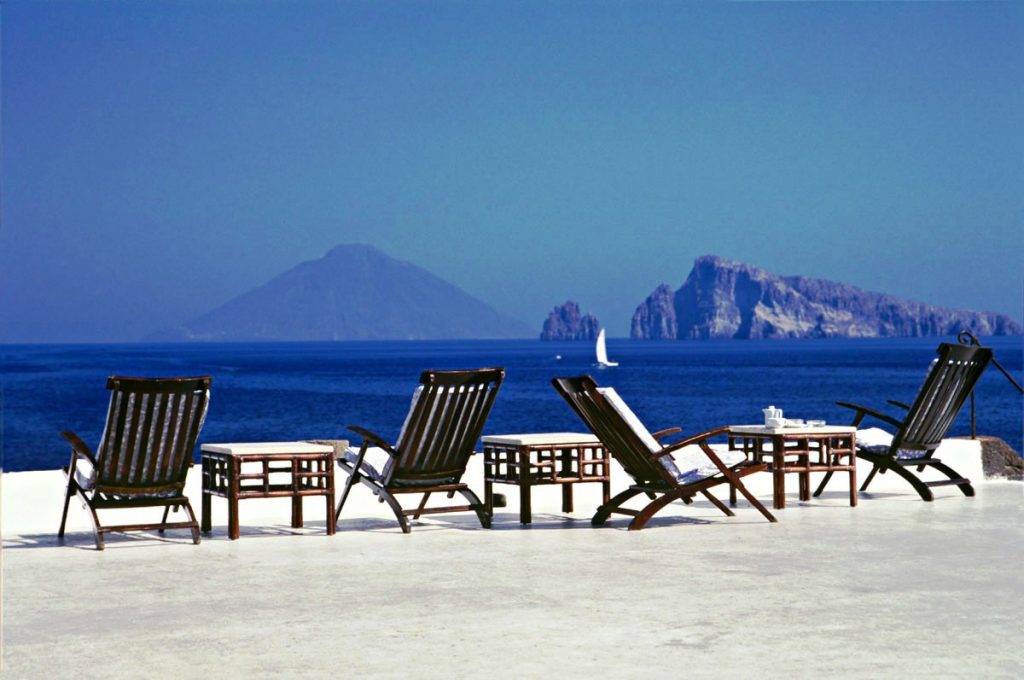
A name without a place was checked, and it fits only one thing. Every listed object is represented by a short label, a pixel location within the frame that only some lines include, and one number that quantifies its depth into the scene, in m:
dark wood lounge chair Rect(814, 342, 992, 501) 8.36
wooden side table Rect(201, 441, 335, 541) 7.01
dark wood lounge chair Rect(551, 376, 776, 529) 7.26
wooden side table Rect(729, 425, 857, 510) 8.05
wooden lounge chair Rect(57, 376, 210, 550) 6.66
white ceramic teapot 8.20
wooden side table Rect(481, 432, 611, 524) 7.65
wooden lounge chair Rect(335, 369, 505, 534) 7.23
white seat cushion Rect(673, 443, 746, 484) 7.50
